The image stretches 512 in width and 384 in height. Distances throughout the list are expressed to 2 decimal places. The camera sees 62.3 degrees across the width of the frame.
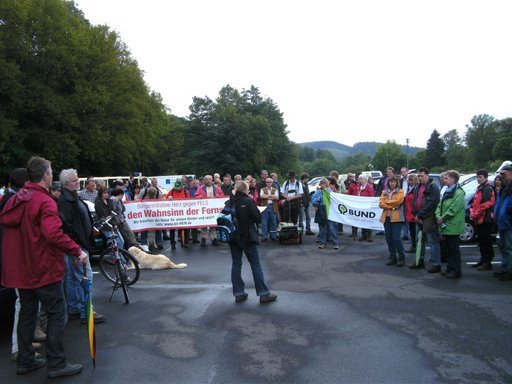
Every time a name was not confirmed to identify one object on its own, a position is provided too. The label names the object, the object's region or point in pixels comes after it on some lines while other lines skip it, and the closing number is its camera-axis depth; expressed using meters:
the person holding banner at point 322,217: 11.34
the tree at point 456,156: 97.44
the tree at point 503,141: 82.88
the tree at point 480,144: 94.12
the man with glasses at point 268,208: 12.76
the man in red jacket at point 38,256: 4.25
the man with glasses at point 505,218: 7.62
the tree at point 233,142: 66.69
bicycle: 7.16
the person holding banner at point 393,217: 8.85
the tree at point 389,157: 123.44
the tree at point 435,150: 103.38
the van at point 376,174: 41.00
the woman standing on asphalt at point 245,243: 6.73
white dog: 9.38
